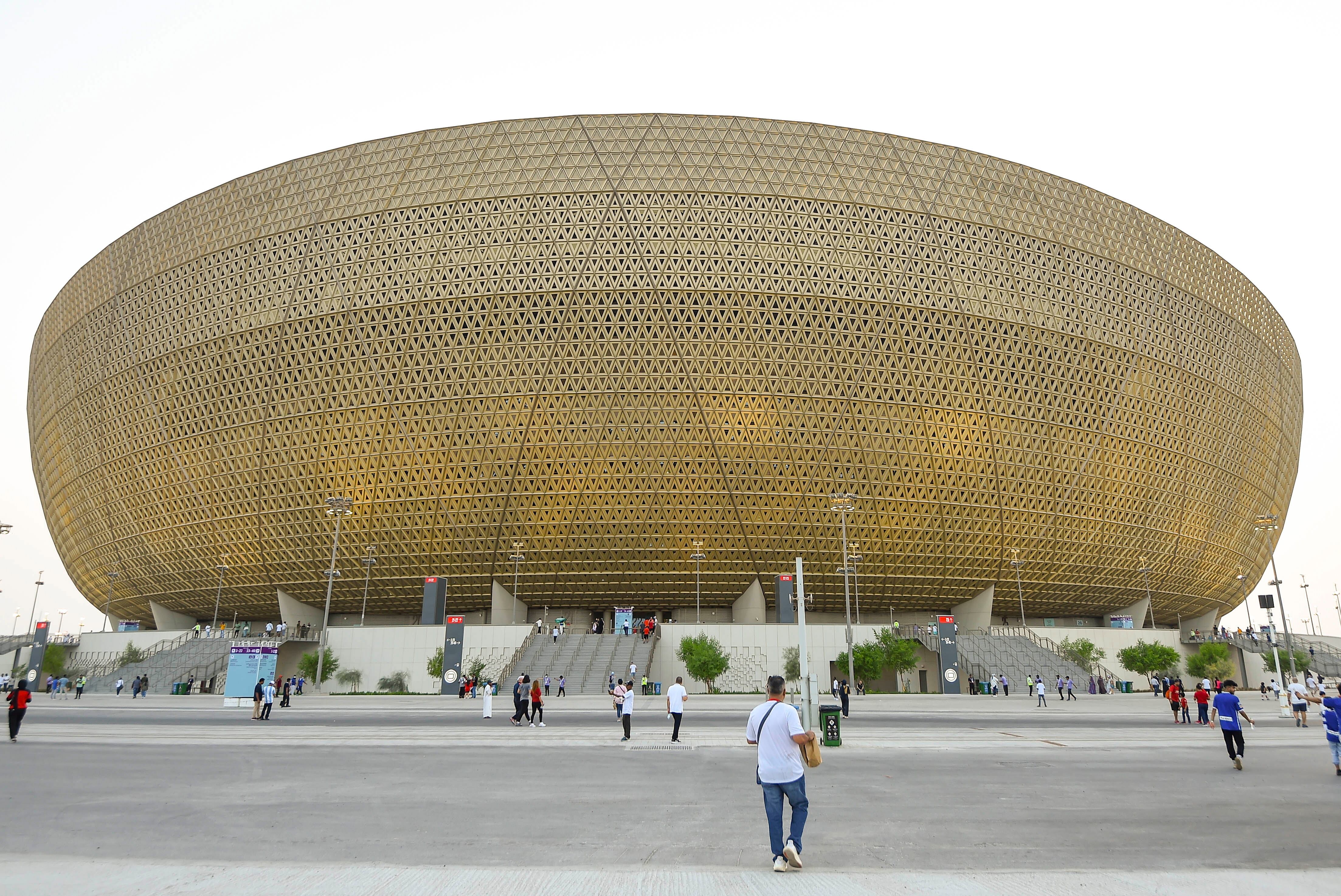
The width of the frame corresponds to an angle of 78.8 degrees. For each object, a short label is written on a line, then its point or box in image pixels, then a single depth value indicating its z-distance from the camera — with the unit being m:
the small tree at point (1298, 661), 42.72
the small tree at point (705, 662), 34.56
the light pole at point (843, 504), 35.14
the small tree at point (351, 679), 38.78
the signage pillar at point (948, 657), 36.62
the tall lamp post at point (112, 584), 49.53
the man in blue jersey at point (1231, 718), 10.20
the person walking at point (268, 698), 18.61
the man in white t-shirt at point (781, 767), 5.09
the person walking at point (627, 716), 13.66
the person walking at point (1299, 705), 16.84
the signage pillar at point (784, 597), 38.75
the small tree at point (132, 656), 43.12
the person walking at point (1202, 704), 17.02
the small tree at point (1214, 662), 41.69
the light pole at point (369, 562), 40.81
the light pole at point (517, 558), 39.53
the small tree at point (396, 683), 37.97
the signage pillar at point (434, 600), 40.00
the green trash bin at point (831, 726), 12.70
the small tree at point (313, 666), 38.78
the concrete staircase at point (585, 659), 33.47
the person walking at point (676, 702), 13.58
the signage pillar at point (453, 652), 33.59
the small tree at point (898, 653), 36.34
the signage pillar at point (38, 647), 43.12
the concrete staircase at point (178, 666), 38.28
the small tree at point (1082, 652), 39.97
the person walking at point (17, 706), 13.21
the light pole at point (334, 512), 35.19
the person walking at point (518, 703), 17.70
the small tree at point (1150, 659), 39.59
